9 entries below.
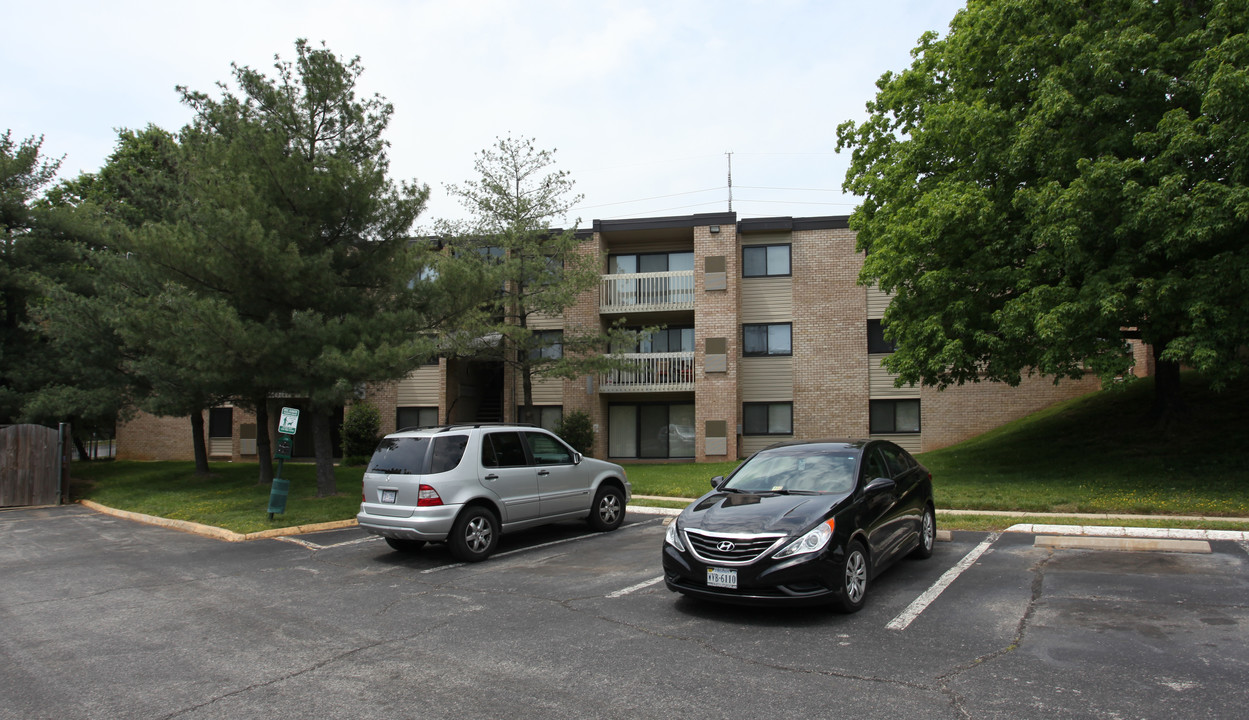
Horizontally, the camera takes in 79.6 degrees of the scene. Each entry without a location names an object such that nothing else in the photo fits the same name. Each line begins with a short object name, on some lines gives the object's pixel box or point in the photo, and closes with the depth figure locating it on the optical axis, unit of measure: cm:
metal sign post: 1277
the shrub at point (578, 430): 2400
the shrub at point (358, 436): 2548
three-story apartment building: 2395
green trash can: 1287
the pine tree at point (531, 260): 2177
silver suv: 918
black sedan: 619
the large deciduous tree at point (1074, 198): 1235
